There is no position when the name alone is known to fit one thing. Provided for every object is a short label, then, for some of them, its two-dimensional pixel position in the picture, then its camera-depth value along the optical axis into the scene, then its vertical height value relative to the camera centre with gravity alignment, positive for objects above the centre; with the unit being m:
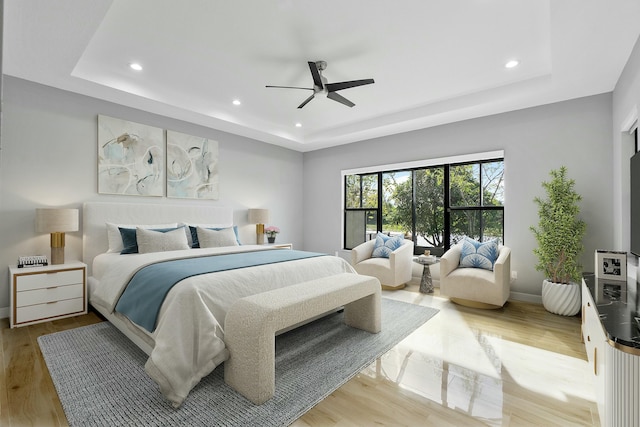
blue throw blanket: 2.33 -0.51
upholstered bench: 1.98 -0.73
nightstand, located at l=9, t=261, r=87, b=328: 3.09 -0.79
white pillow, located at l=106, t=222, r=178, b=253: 3.77 -0.30
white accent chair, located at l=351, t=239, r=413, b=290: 4.53 -0.77
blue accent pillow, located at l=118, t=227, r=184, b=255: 3.69 -0.33
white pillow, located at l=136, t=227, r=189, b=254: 3.67 -0.33
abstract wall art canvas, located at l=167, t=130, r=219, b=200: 4.61 +0.67
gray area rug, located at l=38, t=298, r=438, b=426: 1.86 -1.14
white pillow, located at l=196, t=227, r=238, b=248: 4.21 -0.34
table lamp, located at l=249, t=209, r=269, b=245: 5.46 -0.12
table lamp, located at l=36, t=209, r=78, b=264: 3.32 -0.13
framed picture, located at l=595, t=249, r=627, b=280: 2.48 -0.42
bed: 2.07 -0.55
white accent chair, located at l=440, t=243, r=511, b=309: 3.62 -0.82
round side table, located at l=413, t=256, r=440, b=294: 4.47 -0.89
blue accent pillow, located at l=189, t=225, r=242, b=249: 4.26 -0.33
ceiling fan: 3.14 +1.29
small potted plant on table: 5.57 -0.36
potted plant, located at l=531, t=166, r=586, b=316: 3.49 -0.39
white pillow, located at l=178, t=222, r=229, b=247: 4.29 -0.20
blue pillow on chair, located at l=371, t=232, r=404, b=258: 4.93 -0.52
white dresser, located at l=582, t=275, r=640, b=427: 1.28 -0.63
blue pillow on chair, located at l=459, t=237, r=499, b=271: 4.05 -0.55
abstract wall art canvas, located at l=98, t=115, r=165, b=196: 3.98 +0.70
